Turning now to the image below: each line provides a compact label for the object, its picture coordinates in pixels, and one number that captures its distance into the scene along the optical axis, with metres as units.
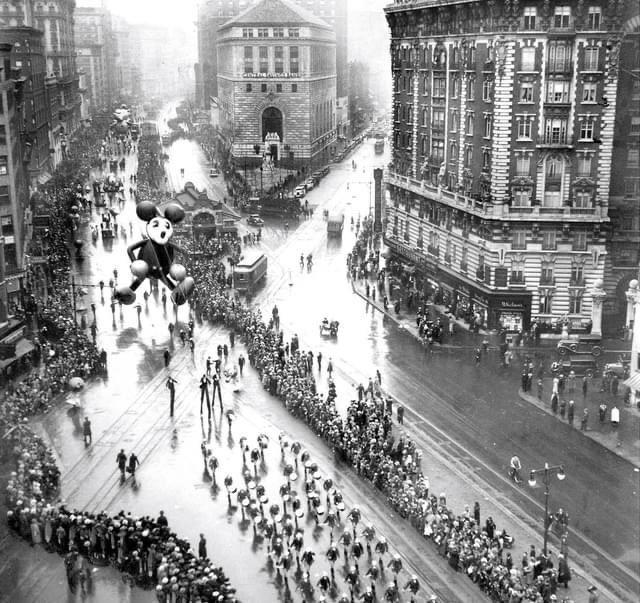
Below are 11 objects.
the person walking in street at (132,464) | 35.84
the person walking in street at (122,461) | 35.69
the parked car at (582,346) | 48.62
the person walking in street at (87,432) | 38.72
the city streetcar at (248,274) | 62.03
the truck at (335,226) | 80.94
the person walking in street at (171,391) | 41.88
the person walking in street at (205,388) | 41.08
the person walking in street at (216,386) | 42.06
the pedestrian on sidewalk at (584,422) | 39.81
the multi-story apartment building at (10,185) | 52.50
